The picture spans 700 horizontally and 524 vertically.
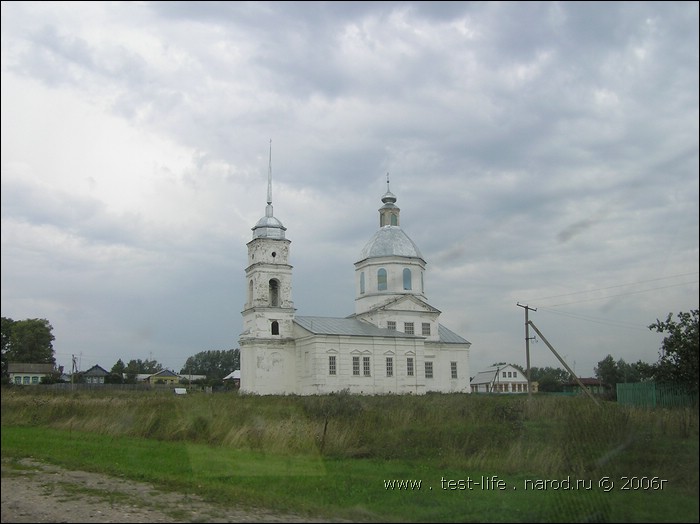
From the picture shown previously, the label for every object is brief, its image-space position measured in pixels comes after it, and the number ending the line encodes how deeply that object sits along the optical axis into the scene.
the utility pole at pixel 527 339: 34.94
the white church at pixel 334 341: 52.00
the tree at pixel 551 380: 75.03
